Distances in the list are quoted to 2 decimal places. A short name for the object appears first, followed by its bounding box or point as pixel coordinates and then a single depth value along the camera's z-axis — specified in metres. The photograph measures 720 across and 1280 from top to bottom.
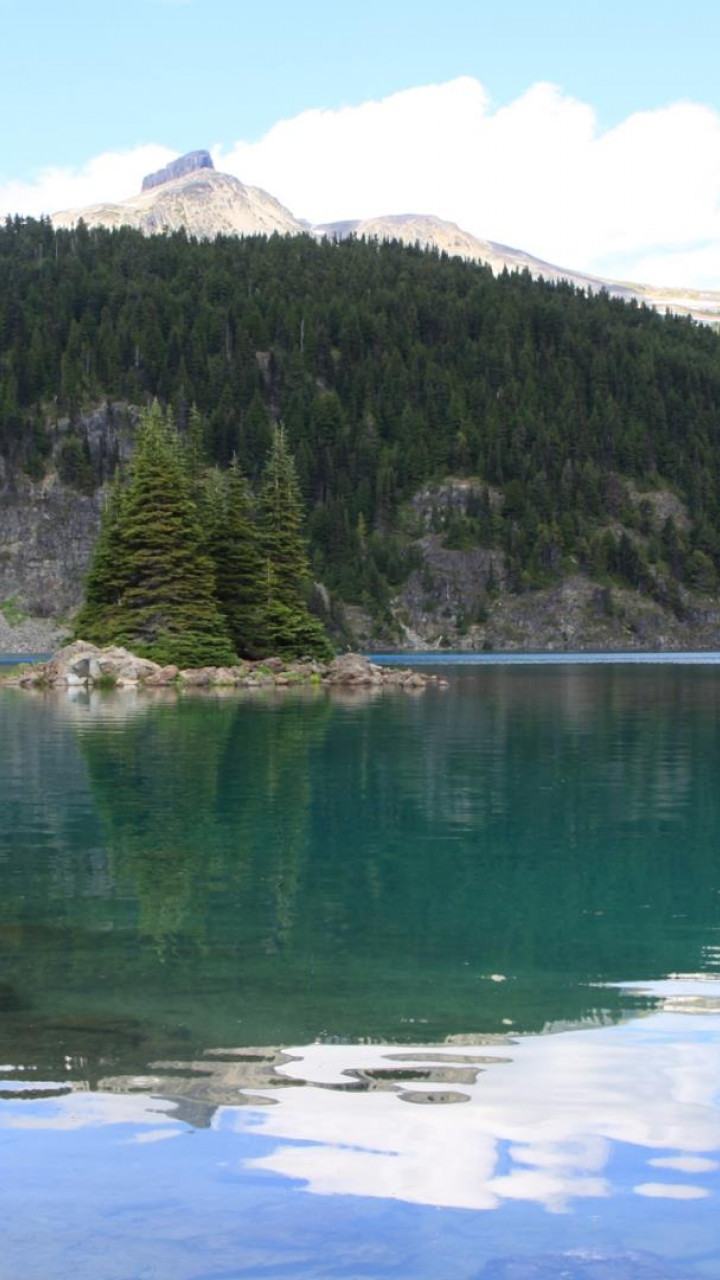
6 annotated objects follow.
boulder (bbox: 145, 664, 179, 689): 82.50
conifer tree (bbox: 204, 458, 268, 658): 95.69
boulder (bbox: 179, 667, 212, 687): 82.31
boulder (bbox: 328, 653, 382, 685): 88.94
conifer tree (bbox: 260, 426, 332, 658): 97.25
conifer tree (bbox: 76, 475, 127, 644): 90.56
